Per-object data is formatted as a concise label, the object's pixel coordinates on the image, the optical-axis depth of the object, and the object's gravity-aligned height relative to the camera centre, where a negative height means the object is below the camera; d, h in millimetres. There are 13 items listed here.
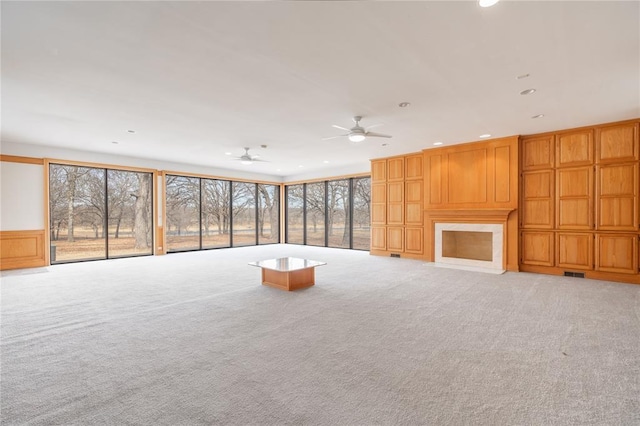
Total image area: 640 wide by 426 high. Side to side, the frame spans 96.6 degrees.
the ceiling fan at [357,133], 4879 +1351
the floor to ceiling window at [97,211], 8109 +77
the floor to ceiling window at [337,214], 10766 -113
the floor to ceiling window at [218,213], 10344 -33
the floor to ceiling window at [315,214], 11500 -109
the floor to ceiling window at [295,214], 12109 -107
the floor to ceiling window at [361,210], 10281 +27
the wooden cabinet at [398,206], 7926 +141
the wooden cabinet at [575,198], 5586 +214
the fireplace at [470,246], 6359 -900
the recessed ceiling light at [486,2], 2221 +1623
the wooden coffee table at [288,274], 4643 -1063
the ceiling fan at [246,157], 7289 +1407
